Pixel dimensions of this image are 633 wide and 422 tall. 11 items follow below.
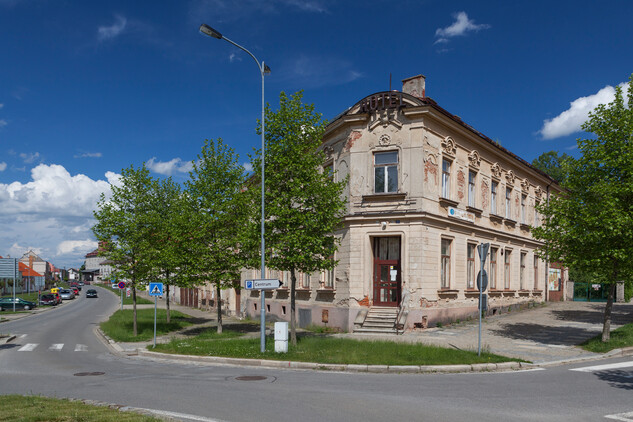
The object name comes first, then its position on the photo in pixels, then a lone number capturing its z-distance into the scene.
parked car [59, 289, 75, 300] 75.50
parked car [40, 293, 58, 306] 59.97
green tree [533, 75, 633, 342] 16.03
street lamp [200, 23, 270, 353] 15.55
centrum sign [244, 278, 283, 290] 15.83
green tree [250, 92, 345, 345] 16.42
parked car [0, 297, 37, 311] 49.47
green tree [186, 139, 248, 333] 22.33
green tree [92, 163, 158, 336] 22.92
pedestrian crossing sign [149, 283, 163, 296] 18.09
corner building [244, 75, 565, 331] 21.23
